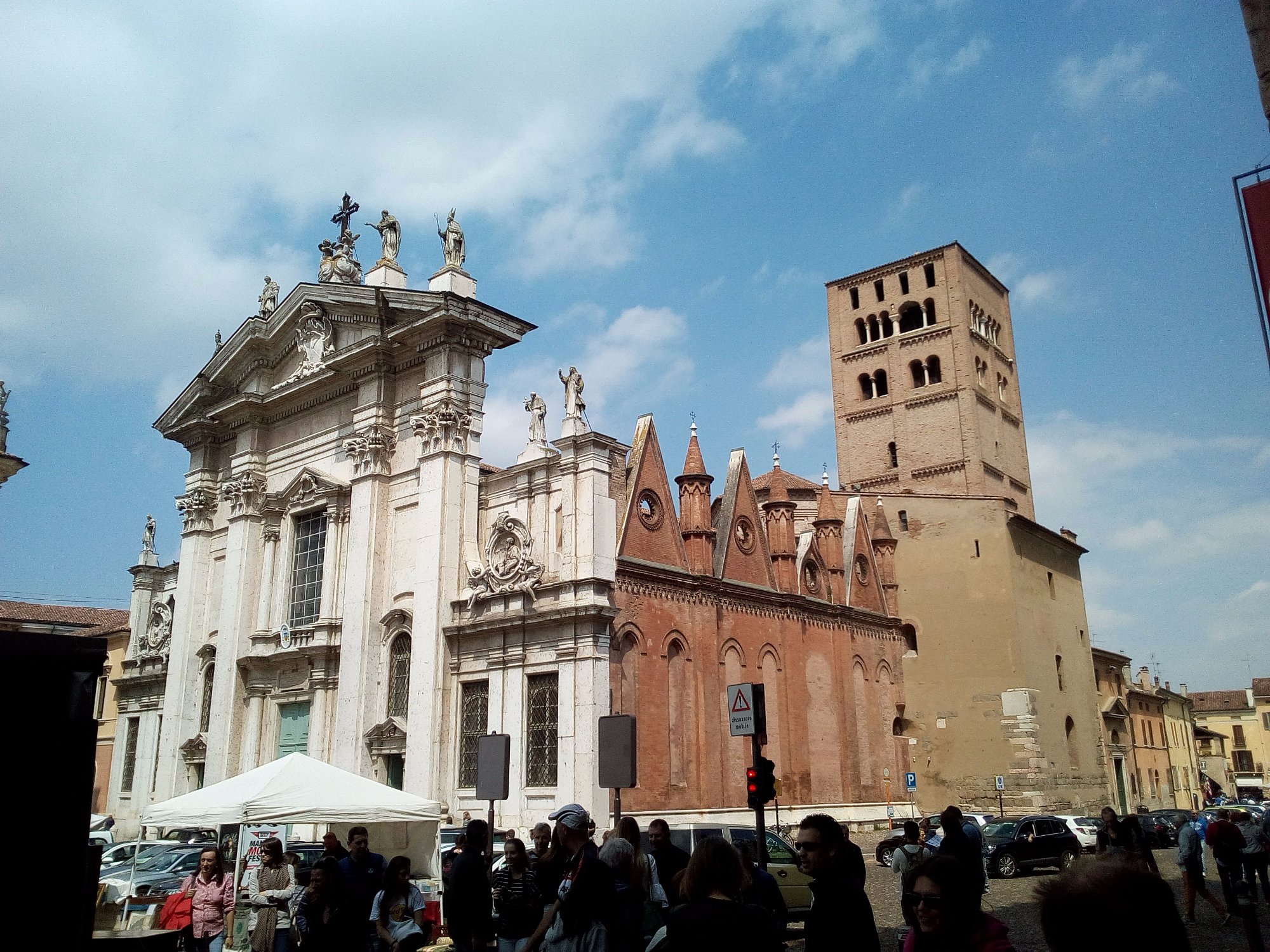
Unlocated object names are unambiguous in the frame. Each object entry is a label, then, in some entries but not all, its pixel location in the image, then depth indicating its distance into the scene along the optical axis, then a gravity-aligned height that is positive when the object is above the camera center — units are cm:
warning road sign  1278 +76
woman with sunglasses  391 -51
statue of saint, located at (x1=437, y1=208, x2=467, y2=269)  2777 +1354
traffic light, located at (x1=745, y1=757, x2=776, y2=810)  1247 -10
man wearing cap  603 -68
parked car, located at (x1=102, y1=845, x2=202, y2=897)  1617 -132
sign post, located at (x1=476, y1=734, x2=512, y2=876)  1480 +19
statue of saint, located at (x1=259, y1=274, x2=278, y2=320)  3344 +1485
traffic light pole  1151 -64
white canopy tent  1389 -23
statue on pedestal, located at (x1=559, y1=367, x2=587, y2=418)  2483 +866
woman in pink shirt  1069 -113
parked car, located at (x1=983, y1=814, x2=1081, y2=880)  2364 -159
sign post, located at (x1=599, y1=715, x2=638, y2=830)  1358 +31
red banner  952 +471
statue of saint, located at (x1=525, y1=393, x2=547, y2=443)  2602 +858
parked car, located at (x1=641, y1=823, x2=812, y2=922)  1627 -137
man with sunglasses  488 -63
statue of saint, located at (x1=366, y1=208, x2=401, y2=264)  3012 +1497
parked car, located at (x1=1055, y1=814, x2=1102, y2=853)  2688 -146
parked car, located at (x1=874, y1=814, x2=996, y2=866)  2488 -167
